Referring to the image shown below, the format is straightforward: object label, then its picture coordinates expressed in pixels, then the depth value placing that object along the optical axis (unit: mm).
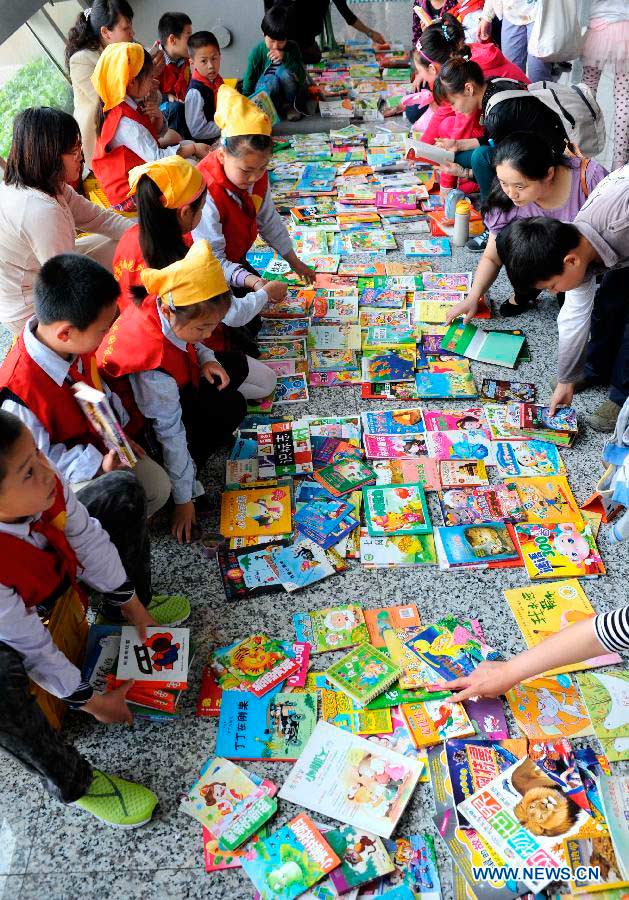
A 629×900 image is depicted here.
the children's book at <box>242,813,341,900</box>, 1429
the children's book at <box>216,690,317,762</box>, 1661
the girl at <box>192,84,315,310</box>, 2547
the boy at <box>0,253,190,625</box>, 1726
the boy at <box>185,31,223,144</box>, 4145
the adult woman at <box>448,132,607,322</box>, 2445
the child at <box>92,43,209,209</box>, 3131
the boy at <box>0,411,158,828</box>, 1374
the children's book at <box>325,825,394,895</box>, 1426
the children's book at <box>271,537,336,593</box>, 2051
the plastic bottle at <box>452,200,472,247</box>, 3396
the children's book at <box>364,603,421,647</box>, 1908
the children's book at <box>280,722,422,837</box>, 1529
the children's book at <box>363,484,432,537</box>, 2156
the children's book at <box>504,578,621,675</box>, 1870
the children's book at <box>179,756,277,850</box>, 1522
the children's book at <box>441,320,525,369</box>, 2752
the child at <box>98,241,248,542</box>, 1937
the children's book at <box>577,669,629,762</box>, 1611
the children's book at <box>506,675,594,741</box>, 1649
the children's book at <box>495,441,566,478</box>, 2312
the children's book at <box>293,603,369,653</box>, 1881
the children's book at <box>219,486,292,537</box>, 2207
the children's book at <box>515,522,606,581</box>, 1999
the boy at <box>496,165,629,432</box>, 2119
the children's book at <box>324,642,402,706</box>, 1746
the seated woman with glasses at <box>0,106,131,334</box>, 2281
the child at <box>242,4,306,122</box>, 4832
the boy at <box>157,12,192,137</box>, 4344
